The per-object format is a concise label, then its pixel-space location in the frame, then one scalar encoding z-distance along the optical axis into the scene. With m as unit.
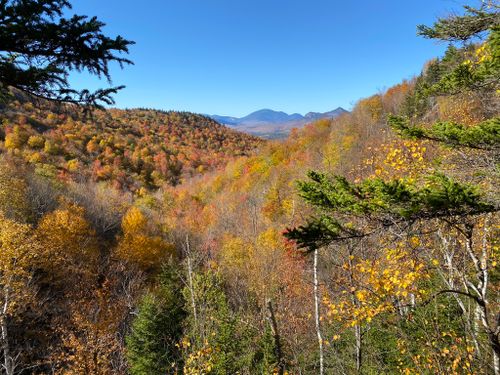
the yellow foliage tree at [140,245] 32.59
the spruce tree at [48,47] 4.19
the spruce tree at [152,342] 17.23
